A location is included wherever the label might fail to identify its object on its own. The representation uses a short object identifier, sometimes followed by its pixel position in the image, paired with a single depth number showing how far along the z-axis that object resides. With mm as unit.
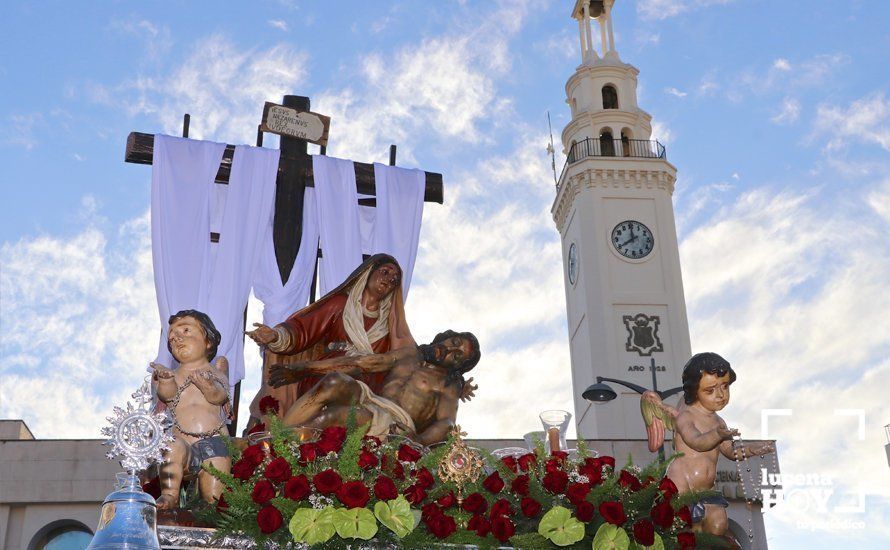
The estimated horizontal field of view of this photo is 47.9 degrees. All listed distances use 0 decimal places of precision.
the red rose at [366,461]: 4980
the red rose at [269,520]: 4656
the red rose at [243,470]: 4984
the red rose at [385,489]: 4770
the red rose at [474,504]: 5035
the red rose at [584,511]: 5000
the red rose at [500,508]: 4977
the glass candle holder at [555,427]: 6559
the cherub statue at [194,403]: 5695
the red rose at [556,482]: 5184
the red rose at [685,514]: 5410
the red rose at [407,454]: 5301
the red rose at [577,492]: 5074
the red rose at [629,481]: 5332
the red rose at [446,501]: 5023
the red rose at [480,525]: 4926
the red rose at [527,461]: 5422
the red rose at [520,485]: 5211
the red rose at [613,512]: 4945
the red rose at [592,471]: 5302
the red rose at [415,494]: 4910
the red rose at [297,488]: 4730
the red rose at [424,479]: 5047
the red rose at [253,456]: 5059
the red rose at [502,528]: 4910
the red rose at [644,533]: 5008
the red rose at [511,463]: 5449
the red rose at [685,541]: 5301
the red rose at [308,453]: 5004
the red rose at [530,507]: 5062
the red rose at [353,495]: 4680
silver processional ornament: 4281
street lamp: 15366
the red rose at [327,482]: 4715
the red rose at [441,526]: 4820
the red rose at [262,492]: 4727
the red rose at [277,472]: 4840
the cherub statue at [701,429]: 6070
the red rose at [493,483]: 5207
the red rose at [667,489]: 5320
